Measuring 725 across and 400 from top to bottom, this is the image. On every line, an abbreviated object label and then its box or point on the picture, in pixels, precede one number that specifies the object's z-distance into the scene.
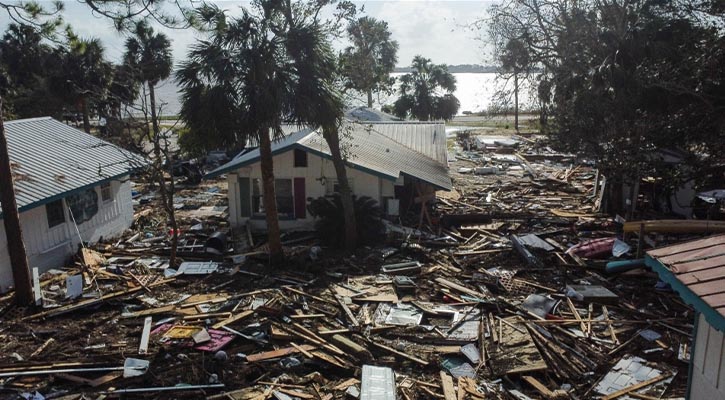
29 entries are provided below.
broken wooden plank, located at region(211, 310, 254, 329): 12.20
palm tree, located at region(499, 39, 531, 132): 25.08
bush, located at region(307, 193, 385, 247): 19.75
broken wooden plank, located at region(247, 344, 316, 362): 10.75
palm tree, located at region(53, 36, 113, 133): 33.44
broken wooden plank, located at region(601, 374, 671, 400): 9.46
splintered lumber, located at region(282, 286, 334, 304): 13.98
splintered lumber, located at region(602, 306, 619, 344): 11.71
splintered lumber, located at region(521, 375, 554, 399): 9.51
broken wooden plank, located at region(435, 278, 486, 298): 14.45
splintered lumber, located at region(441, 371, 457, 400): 9.38
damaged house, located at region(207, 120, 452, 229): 20.95
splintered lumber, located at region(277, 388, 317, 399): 9.41
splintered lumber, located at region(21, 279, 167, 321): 13.27
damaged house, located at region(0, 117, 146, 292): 16.50
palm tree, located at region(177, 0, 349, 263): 14.71
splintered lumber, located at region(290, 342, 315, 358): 10.87
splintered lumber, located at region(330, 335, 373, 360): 10.92
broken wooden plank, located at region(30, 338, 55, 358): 11.14
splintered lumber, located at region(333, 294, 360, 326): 12.59
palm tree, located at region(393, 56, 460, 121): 48.59
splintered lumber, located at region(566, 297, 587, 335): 12.25
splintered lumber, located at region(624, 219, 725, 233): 16.91
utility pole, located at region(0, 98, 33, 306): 13.09
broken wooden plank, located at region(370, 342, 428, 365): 10.69
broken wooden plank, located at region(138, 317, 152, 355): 11.16
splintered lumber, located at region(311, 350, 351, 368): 10.54
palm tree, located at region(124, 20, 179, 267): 35.60
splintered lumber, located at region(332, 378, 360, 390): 9.71
